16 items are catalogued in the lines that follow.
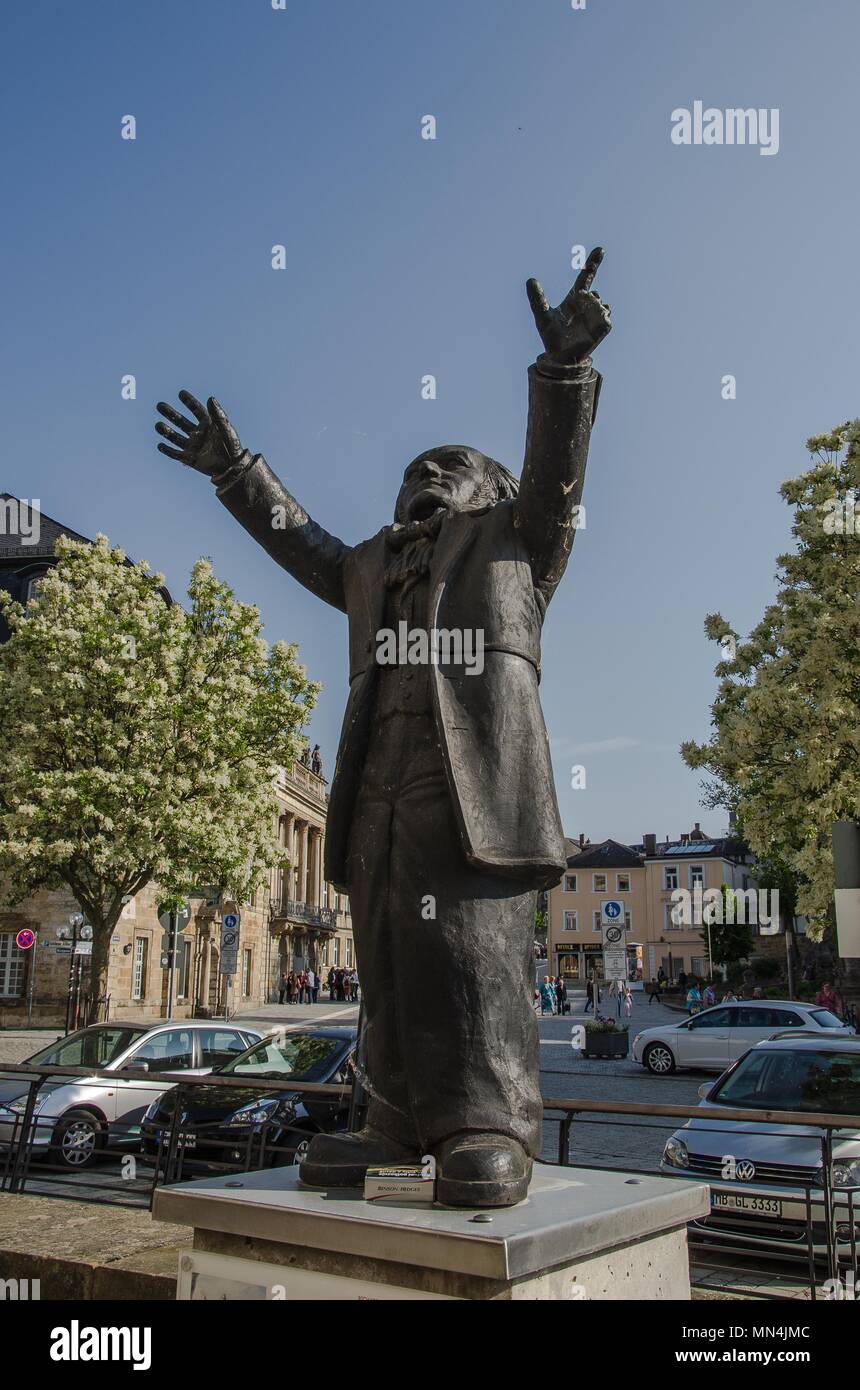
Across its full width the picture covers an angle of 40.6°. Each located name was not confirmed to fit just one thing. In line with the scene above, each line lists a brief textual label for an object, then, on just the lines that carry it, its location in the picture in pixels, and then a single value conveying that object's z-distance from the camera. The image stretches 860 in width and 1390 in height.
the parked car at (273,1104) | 10.27
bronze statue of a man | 3.12
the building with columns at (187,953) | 35.22
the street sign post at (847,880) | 10.79
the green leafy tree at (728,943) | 62.22
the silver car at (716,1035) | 21.05
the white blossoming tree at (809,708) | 17.48
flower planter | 25.06
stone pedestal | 2.55
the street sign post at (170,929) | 23.19
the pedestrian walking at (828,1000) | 28.66
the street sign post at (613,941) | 21.50
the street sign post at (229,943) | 26.72
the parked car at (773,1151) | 7.52
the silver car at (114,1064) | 11.61
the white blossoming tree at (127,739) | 22.02
